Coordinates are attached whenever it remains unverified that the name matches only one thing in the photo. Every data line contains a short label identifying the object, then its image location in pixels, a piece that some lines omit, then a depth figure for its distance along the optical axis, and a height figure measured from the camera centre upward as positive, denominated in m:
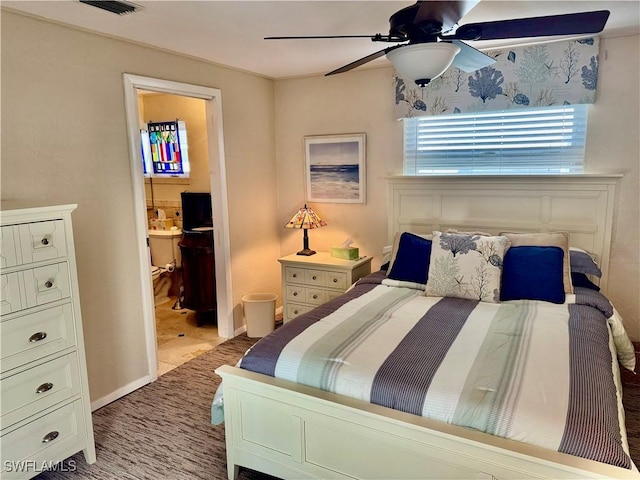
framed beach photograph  3.95 +0.09
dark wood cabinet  4.01 -0.82
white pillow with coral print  2.71 -0.58
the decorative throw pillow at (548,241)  2.77 -0.44
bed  1.55 -0.82
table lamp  3.90 -0.39
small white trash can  3.86 -1.20
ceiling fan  1.65 +0.59
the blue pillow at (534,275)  2.62 -0.62
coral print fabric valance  3.00 +0.68
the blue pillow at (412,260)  2.99 -0.58
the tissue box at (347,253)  3.80 -0.66
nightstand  3.66 -0.86
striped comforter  1.55 -0.81
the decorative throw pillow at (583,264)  2.90 -0.60
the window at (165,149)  4.71 +0.34
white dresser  1.93 -0.77
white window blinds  3.18 +0.26
